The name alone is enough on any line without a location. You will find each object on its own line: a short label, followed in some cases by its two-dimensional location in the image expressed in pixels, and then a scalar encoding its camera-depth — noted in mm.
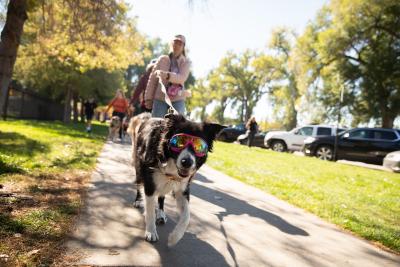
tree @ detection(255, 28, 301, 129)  52375
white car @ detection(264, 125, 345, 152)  21469
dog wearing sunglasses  3207
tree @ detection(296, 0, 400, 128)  26891
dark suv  17031
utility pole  17969
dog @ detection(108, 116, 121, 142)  14133
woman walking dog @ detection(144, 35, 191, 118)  5312
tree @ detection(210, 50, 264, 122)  62375
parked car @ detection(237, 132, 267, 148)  28047
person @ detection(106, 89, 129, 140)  13323
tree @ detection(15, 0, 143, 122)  9922
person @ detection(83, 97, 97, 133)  17698
